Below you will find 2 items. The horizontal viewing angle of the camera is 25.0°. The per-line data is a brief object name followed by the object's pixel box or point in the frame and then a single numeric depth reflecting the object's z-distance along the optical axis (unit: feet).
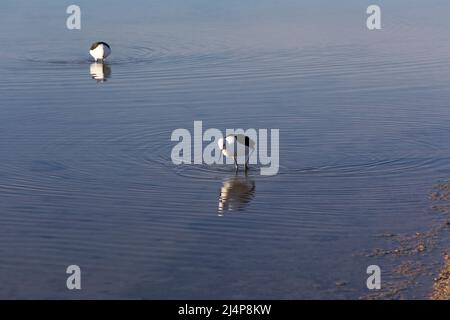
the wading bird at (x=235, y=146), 53.01
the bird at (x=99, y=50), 85.40
